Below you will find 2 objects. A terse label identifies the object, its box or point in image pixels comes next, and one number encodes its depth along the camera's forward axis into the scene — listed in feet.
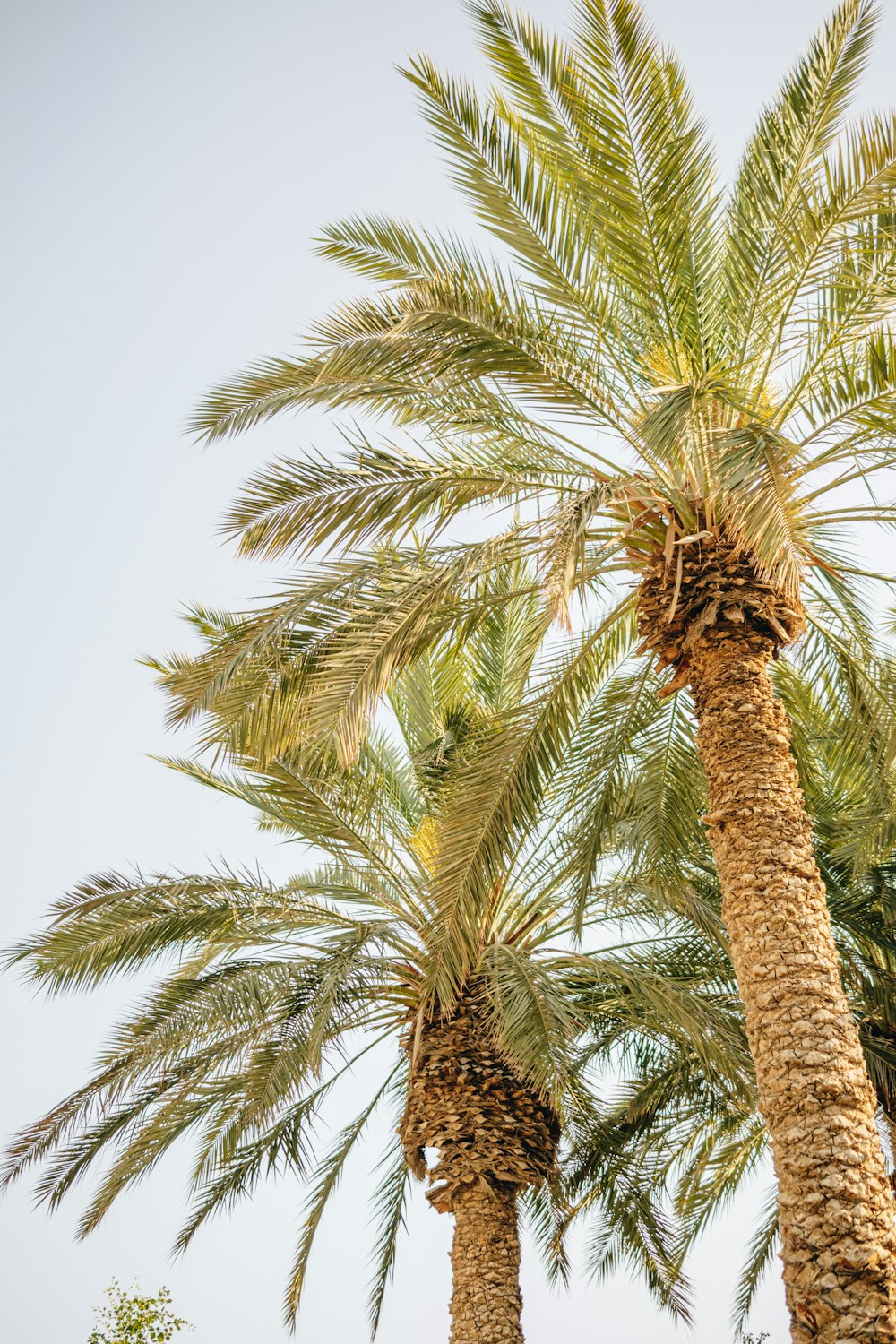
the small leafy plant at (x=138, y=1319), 37.09
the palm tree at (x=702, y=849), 32.12
